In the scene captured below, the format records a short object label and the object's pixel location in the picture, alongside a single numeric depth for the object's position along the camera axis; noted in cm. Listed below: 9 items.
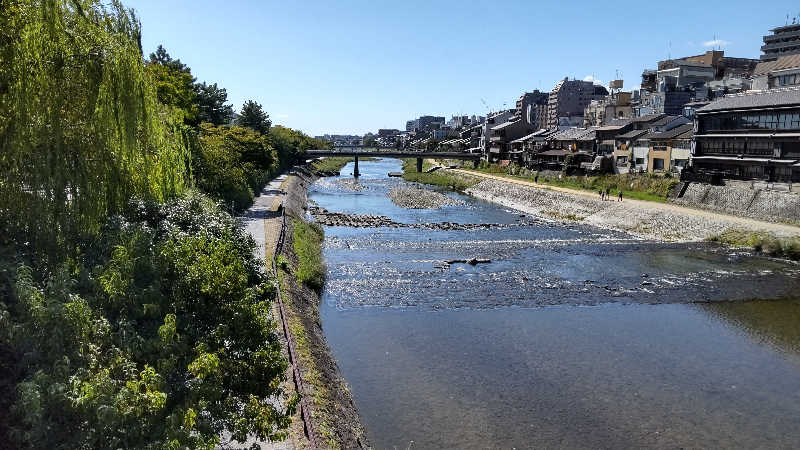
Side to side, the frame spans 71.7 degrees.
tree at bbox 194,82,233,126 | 6130
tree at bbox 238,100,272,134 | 8188
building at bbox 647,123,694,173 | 5356
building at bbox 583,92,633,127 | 8962
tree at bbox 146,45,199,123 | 3534
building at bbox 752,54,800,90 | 5256
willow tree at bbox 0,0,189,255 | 823
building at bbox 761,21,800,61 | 8944
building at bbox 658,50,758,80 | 9262
